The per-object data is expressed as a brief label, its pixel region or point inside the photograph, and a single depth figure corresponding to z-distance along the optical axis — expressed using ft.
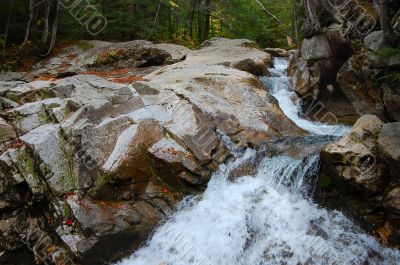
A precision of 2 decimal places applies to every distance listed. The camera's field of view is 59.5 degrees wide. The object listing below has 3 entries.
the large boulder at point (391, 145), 19.83
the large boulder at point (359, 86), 30.22
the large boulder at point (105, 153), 22.20
